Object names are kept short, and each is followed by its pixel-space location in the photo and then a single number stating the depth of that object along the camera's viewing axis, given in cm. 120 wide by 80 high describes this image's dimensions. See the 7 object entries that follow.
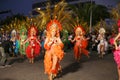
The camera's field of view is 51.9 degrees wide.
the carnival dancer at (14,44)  755
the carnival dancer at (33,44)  613
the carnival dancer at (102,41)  738
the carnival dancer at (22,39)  724
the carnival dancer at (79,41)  639
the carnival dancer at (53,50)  423
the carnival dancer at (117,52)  397
